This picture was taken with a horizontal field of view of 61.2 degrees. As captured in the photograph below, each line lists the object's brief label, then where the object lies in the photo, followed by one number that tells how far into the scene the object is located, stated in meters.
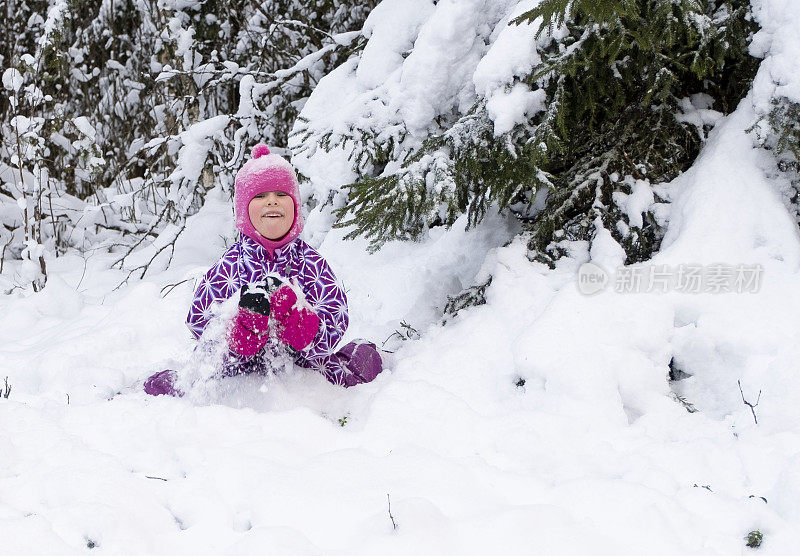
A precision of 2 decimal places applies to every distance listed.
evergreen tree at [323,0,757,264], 3.40
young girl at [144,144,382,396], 3.18
